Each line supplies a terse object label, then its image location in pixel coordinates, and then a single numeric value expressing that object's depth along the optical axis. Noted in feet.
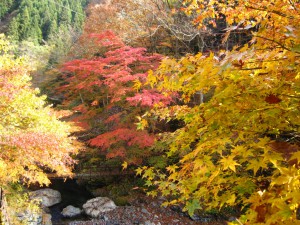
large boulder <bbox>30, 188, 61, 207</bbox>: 33.01
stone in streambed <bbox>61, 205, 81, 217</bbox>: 30.15
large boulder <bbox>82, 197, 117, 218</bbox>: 29.43
